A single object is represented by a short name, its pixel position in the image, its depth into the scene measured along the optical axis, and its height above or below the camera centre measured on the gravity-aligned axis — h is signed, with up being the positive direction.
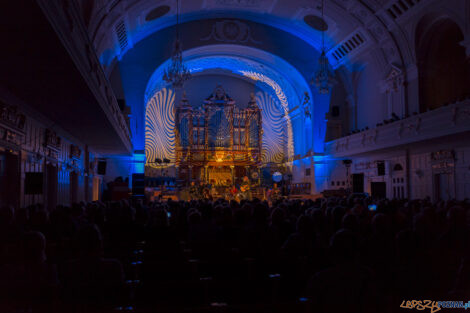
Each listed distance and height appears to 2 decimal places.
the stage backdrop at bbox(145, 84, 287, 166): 30.02 +4.25
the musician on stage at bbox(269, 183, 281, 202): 25.67 -1.04
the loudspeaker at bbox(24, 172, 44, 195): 10.30 -0.07
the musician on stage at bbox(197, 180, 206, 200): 22.97 -0.74
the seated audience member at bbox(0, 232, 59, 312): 3.32 -0.88
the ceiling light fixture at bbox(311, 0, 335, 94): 15.20 +3.95
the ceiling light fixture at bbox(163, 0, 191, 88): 13.42 +3.84
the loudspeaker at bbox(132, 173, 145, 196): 20.27 -0.27
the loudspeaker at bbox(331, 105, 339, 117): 28.45 +4.85
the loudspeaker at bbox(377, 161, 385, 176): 21.44 +0.53
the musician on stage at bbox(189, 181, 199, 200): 23.19 -0.86
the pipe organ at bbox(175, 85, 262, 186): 29.94 +3.01
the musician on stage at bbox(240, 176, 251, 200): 26.01 -0.79
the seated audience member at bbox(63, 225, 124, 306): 3.28 -0.83
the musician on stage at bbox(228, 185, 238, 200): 25.83 -0.97
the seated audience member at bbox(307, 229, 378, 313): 2.70 -0.78
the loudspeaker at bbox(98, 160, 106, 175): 22.34 +0.68
